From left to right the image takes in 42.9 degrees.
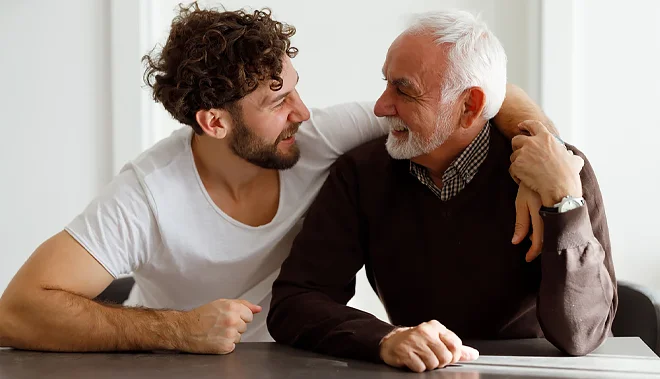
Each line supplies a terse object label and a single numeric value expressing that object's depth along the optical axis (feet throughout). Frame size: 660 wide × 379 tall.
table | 5.10
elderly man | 6.37
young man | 6.88
